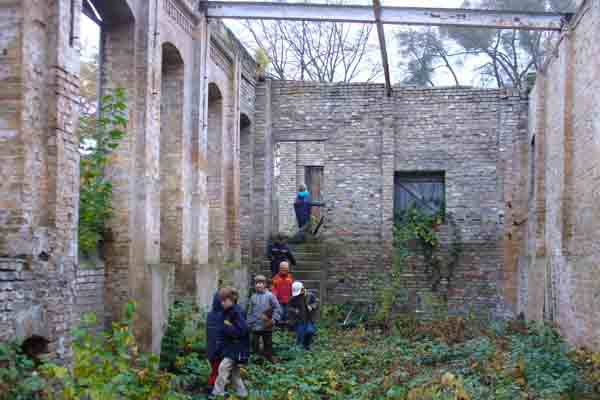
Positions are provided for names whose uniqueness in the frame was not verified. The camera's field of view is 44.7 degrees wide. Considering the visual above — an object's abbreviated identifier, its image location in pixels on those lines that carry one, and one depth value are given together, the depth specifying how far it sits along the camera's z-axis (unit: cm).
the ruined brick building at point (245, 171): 747
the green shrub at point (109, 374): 640
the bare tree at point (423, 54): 2836
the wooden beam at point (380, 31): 1281
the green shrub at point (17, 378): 610
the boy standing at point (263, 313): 1132
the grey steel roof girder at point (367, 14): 1320
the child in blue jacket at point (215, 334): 884
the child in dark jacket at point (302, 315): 1233
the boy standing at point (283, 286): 1299
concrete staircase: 1667
